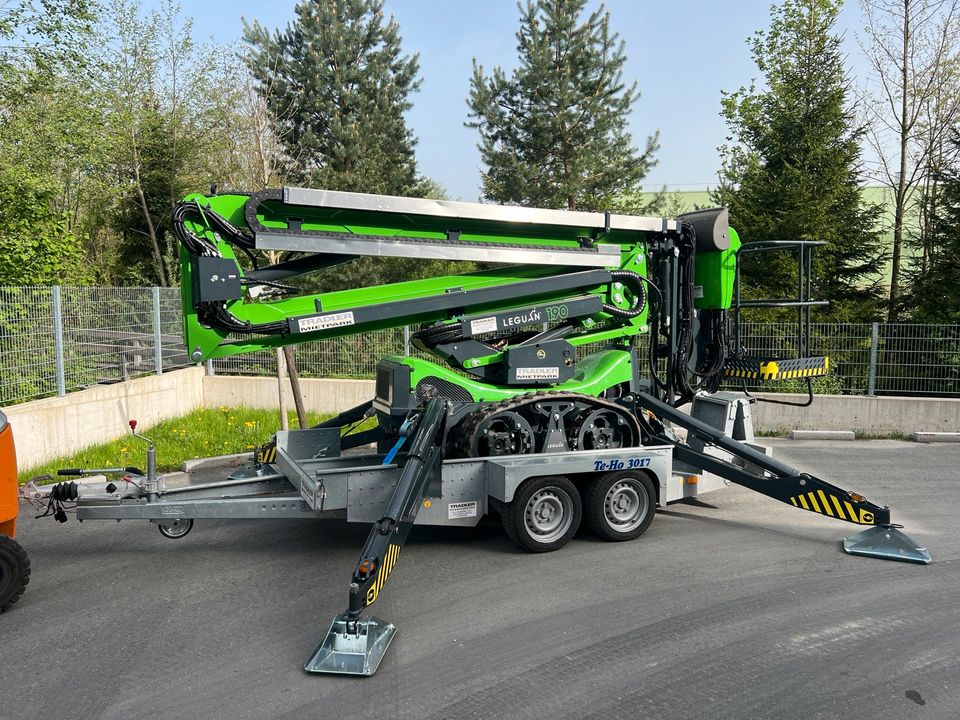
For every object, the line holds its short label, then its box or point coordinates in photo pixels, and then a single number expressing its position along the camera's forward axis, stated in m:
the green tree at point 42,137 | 11.89
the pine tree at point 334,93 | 19.00
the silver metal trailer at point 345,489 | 5.60
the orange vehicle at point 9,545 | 4.92
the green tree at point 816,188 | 14.94
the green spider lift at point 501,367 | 5.72
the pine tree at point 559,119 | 19.08
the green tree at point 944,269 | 13.52
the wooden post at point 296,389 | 9.70
